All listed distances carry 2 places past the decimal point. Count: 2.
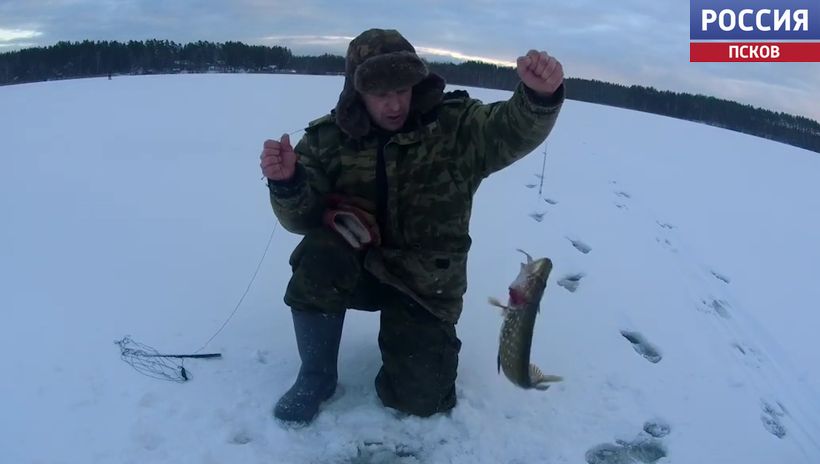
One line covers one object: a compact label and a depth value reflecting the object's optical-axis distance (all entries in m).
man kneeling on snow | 2.91
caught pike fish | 2.59
